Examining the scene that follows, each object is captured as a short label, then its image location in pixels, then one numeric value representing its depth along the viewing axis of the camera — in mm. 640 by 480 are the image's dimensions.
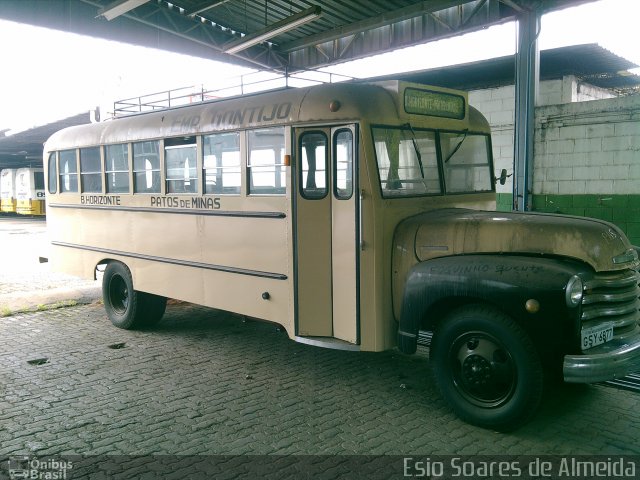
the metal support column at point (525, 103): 10172
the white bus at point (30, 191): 32594
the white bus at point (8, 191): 34938
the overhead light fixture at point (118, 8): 9758
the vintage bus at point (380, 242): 4082
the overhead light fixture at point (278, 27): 9445
